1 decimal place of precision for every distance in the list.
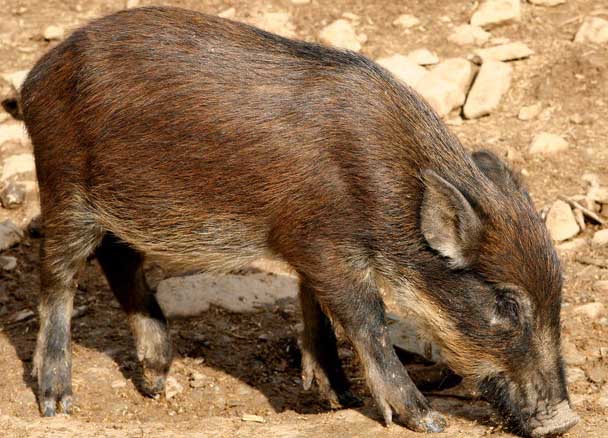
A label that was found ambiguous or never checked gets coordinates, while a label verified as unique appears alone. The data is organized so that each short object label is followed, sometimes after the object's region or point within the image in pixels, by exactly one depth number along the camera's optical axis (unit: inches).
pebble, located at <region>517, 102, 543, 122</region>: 655.8
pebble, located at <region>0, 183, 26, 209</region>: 618.2
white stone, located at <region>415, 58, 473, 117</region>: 658.8
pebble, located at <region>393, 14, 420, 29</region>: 730.2
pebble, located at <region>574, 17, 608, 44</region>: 687.1
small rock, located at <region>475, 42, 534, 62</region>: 688.4
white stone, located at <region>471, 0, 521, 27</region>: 717.3
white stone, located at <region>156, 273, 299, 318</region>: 551.2
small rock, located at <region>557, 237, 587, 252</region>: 563.5
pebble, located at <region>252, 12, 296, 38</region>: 717.3
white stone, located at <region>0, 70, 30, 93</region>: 677.3
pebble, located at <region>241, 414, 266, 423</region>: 427.5
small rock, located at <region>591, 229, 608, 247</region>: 563.3
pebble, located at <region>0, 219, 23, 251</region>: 589.6
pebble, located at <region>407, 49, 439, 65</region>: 692.7
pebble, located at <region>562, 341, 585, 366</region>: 472.1
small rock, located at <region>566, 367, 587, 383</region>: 457.1
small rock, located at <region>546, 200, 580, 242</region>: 570.9
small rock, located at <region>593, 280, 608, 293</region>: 527.4
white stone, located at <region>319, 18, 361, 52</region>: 708.0
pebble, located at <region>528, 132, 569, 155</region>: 628.1
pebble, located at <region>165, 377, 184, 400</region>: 490.9
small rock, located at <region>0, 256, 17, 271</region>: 578.9
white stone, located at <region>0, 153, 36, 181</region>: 631.2
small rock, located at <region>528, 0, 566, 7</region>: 729.0
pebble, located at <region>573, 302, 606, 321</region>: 506.6
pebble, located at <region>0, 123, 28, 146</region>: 661.9
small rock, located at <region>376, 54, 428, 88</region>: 674.8
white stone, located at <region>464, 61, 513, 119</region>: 663.8
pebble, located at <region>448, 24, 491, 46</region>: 708.0
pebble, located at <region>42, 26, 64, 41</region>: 730.2
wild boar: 397.4
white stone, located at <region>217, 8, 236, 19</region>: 730.8
